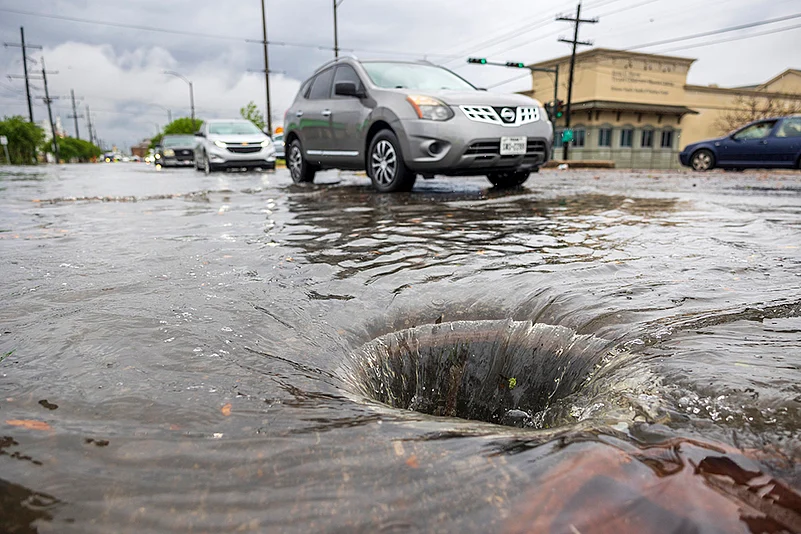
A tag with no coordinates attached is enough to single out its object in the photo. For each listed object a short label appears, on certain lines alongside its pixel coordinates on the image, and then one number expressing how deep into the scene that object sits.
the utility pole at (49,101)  58.29
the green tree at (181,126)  78.90
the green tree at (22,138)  48.12
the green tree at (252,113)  44.19
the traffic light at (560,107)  25.55
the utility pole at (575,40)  29.38
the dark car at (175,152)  22.00
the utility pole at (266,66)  29.20
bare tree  39.50
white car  13.46
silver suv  6.13
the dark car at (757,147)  13.29
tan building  36.00
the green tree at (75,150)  89.65
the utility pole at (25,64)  47.03
